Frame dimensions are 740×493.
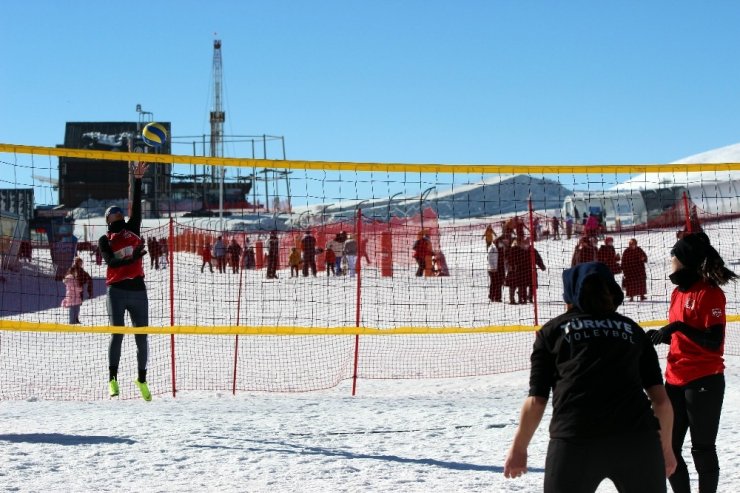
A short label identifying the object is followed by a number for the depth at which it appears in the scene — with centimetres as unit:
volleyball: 1711
